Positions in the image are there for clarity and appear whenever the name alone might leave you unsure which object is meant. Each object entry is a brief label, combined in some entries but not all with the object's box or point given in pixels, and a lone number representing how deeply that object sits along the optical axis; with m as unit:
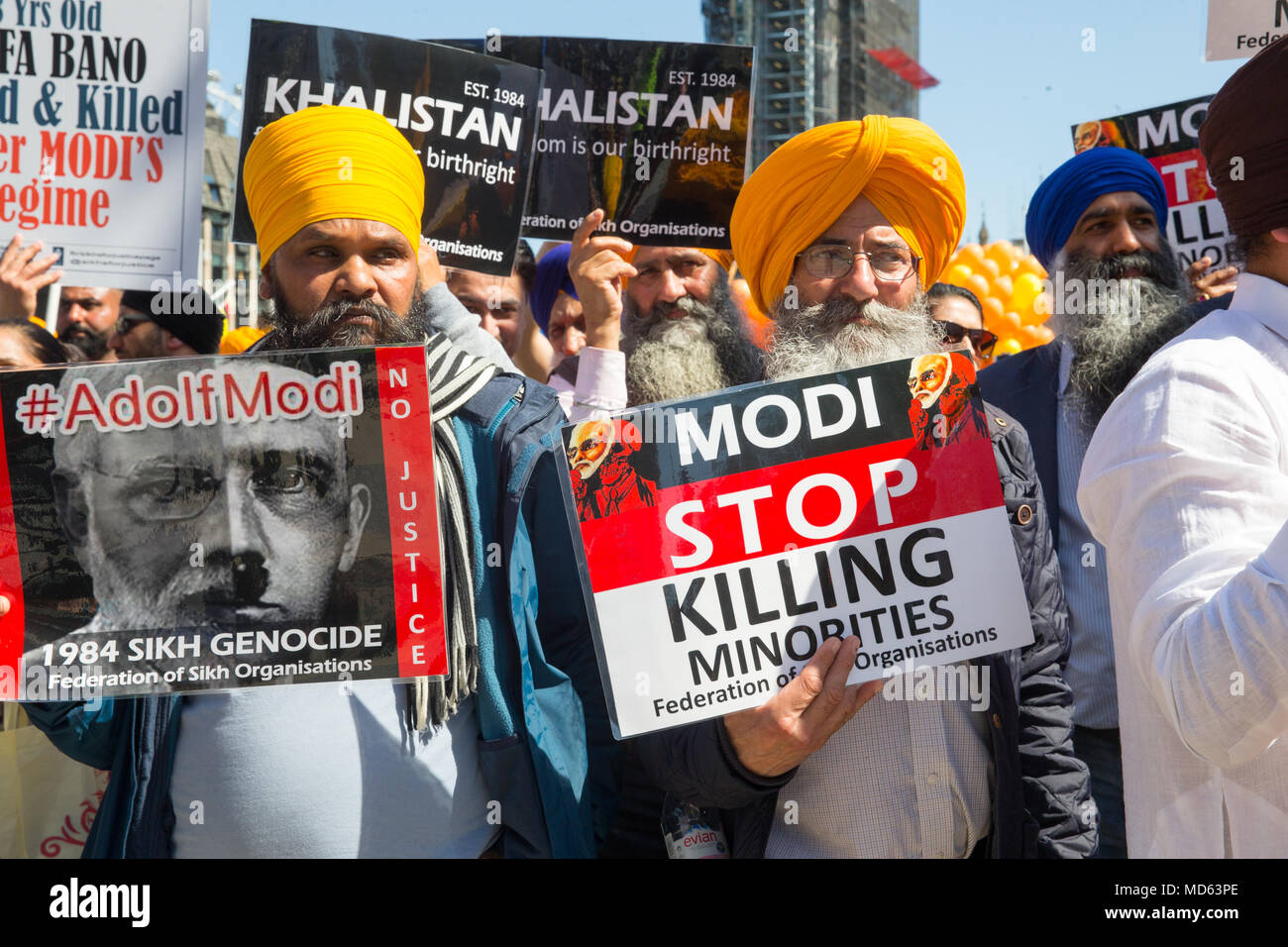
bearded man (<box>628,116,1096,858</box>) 2.32
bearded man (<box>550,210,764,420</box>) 4.46
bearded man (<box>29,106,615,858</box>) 2.36
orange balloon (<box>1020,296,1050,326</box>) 7.18
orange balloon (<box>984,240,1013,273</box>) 7.57
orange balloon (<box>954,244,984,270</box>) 7.63
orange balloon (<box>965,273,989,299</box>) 7.40
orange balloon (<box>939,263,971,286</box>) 7.34
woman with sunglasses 4.57
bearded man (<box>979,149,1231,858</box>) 3.31
